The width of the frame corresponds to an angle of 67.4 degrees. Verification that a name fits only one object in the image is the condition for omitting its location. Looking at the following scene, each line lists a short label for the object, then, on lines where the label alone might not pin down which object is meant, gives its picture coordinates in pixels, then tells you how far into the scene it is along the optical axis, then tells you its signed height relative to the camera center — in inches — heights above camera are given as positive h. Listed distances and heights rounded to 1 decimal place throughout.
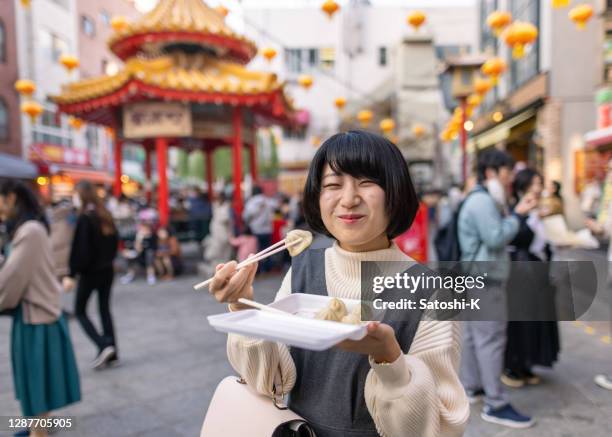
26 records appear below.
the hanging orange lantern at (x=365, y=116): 518.9 +90.2
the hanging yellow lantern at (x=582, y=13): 231.5 +90.3
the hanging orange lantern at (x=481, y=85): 324.5 +77.1
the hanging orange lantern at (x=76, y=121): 409.9 +71.4
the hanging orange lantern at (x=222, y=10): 363.9 +148.8
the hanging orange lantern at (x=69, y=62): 346.9 +105.6
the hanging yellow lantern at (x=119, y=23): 342.0 +132.2
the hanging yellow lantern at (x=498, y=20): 256.4 +97.2
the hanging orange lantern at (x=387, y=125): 568.0 +87.2
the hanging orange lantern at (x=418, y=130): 676.4 +95.4
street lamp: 323.0 +87.3
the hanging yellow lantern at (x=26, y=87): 353.7 +88.6
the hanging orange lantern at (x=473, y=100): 383.2 +80.3
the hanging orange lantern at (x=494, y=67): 298.5 +82.6
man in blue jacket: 118.1 -14.5
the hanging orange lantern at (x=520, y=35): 234.5 +81.4
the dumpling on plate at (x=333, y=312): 42.4 -10.8
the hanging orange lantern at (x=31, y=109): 387.5 +79.1
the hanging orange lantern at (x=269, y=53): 373.7 +117.8
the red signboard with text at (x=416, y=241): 228.2 -23.0
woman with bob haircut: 42.0 -15.1
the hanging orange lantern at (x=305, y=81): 424.5 +107.2
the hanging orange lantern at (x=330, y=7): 276.5 +114.7
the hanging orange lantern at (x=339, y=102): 483.7 +99.6
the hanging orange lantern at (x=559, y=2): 208.1 +87.0
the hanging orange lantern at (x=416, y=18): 291.4 +112.4
